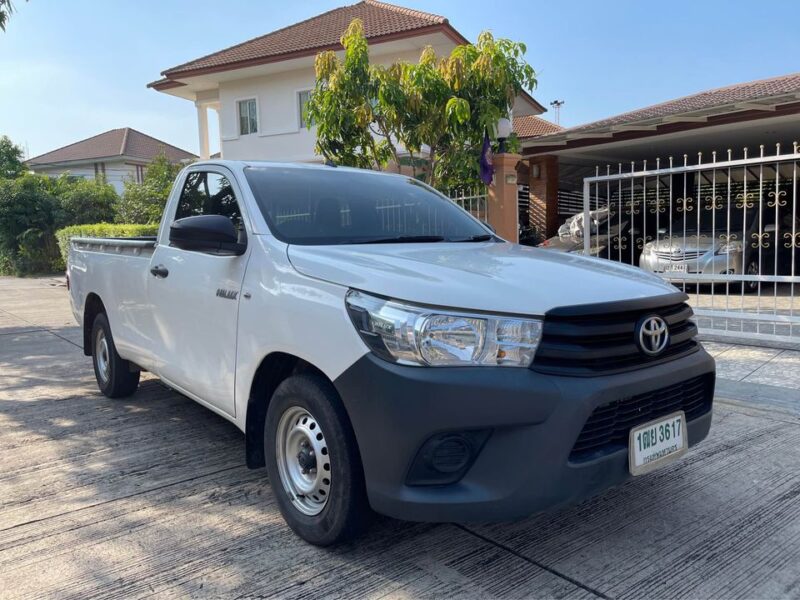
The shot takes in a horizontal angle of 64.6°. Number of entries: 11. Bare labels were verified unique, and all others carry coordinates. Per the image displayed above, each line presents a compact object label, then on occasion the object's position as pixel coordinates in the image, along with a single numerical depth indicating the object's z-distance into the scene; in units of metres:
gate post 8.13
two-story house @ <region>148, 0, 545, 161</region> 17.05
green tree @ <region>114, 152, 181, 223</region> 20.86
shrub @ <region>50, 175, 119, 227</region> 21.25
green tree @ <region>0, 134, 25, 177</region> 39.55
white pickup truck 2.24
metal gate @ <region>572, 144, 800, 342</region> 6.55
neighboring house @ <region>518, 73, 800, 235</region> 10.82
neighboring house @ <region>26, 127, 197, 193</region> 38.50
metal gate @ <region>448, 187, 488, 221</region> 8.44
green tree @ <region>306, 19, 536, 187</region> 7.59
